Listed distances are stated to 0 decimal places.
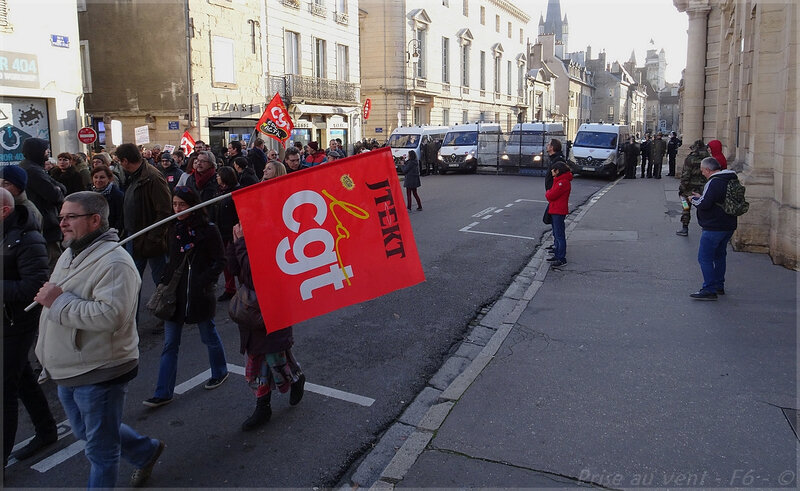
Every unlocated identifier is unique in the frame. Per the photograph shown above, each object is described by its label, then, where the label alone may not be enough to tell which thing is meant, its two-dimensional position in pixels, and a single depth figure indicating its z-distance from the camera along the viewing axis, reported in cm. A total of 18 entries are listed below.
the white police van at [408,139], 2820
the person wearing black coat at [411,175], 1577
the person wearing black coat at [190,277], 491
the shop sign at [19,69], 1695
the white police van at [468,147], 2841
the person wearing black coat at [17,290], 380
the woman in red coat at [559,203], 960
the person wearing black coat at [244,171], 846
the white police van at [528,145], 2697
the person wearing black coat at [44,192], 605
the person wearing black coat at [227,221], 734
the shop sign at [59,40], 1866
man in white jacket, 317
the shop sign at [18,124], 1712
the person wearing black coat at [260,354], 454
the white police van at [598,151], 2527
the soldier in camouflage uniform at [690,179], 1206
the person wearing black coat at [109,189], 708
